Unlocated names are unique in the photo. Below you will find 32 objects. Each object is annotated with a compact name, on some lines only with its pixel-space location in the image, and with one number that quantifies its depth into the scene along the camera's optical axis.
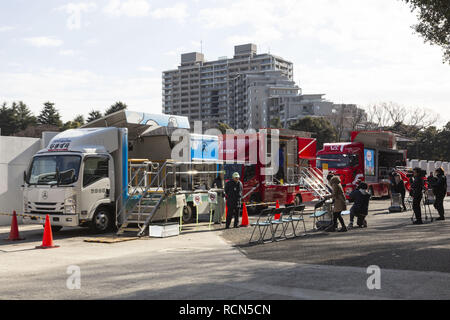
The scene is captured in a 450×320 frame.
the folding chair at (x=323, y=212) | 16.04
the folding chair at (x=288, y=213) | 14.17
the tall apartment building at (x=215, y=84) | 155.50
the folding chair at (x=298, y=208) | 14.70
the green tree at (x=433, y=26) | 16.99
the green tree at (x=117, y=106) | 80.44
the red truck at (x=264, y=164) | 21.56
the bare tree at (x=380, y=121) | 72.06
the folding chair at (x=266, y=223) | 13.36
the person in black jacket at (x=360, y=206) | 16.44
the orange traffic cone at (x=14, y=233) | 14.94
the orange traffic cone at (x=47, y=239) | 13.30
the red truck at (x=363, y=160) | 29.62
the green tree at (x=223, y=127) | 85.91
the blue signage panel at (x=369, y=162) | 30.50
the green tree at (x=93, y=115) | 82.62
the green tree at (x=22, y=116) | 79.62
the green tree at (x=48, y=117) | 81.56
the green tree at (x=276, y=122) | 86.58
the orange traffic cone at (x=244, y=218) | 17.66
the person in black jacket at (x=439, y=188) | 18.07
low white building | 19.41
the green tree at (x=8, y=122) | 78.44
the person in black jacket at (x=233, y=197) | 17.03
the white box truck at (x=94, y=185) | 15.28
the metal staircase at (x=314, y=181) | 23.73
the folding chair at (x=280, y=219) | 13.59
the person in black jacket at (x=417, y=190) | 16.89
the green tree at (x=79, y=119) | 82.46
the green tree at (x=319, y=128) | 65.50
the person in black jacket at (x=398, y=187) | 23.41
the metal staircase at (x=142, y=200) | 15.70
